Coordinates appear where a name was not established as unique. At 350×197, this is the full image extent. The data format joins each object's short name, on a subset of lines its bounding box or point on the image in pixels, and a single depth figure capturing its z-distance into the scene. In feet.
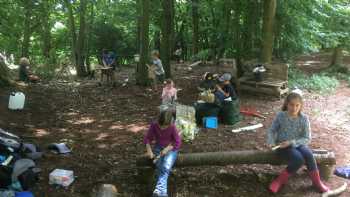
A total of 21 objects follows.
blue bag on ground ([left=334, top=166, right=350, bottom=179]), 18.56
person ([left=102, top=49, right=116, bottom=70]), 44.60
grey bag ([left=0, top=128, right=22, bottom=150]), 18.23
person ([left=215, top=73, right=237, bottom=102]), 26.50
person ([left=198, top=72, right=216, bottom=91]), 27.55
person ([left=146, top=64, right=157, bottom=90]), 38.65
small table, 43.16
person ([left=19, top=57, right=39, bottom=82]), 43.60
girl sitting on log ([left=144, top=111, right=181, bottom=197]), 16.52
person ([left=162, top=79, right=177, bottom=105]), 27.09
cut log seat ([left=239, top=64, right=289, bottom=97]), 34.55
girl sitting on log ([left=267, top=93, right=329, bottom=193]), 16.83
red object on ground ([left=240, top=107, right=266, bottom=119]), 29.12
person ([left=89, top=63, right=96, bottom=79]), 55.60
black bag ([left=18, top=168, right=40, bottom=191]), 16.52
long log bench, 17.42
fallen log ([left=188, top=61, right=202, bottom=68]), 57.97
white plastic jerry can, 29.89
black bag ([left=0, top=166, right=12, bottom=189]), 16.29
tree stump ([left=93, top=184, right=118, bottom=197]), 15.06
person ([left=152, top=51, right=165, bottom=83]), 38.67
